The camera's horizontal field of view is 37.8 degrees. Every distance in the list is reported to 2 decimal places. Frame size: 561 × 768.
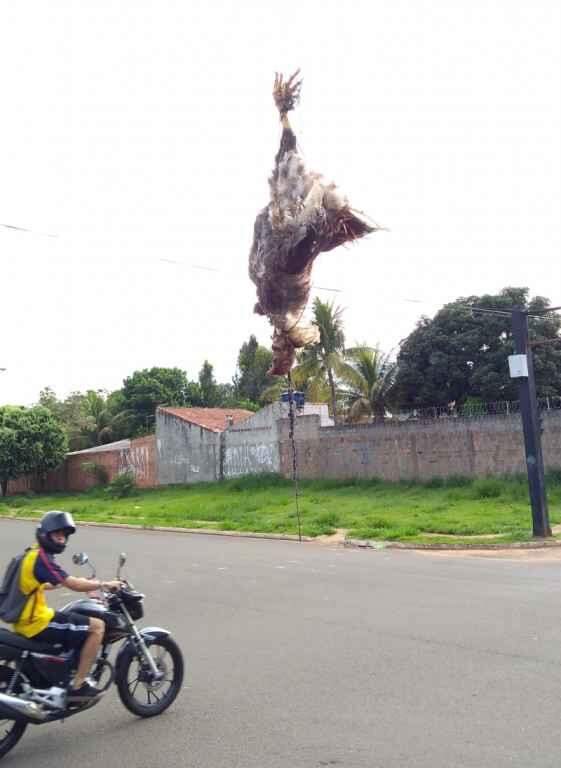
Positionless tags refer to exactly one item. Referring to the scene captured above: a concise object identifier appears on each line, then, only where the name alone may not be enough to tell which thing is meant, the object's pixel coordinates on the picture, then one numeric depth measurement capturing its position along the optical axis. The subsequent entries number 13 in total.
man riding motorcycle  5.44
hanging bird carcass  5.82
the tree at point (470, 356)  34.28
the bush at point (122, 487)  37.94
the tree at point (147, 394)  53.00
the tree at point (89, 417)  53.00
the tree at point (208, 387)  57.65
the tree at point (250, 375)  56.41
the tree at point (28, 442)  40.22
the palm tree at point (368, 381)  37.31
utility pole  18.05
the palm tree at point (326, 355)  36.25
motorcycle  5.30
